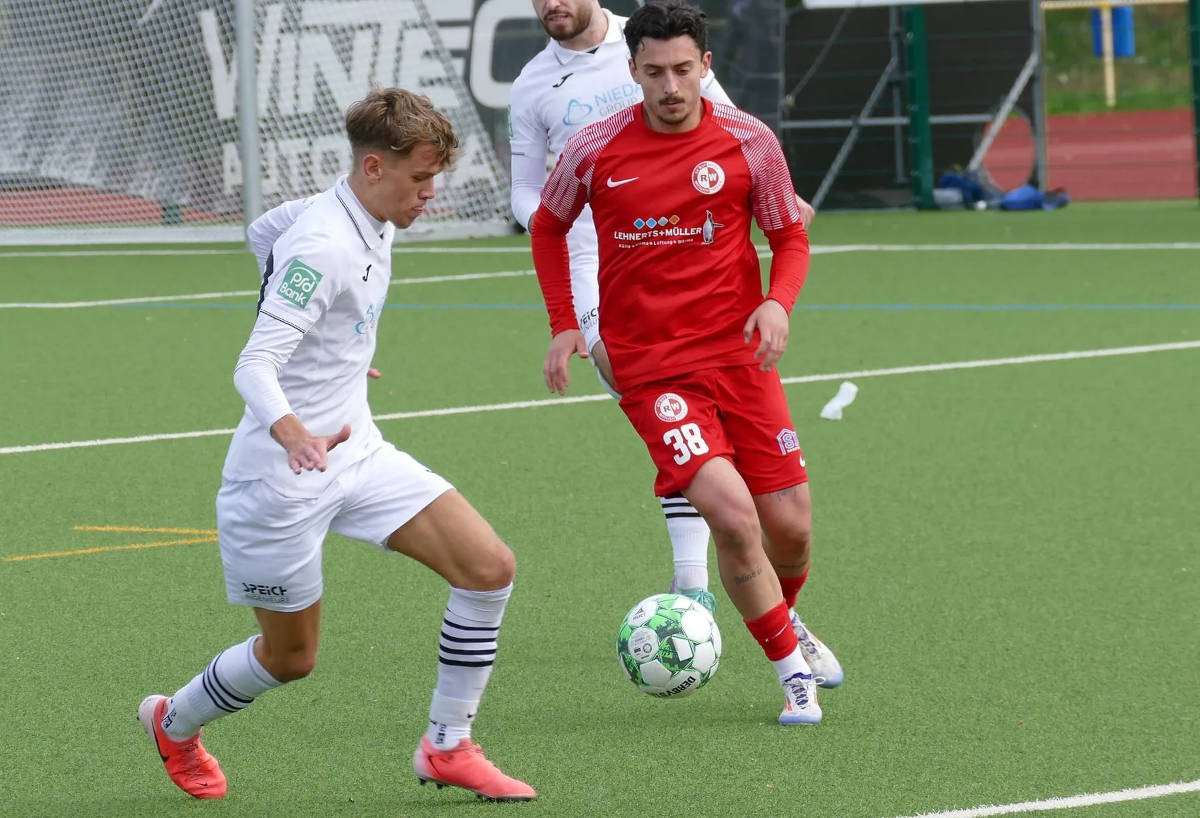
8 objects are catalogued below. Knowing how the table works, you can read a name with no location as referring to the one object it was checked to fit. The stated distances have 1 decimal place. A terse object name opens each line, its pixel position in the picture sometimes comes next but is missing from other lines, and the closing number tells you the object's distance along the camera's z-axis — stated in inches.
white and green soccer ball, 388.2
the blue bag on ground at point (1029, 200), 1752.0
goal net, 1521.9
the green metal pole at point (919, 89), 1747.0
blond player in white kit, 335.6
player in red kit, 398.6
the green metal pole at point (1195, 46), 1728.6
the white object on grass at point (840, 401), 744.3
